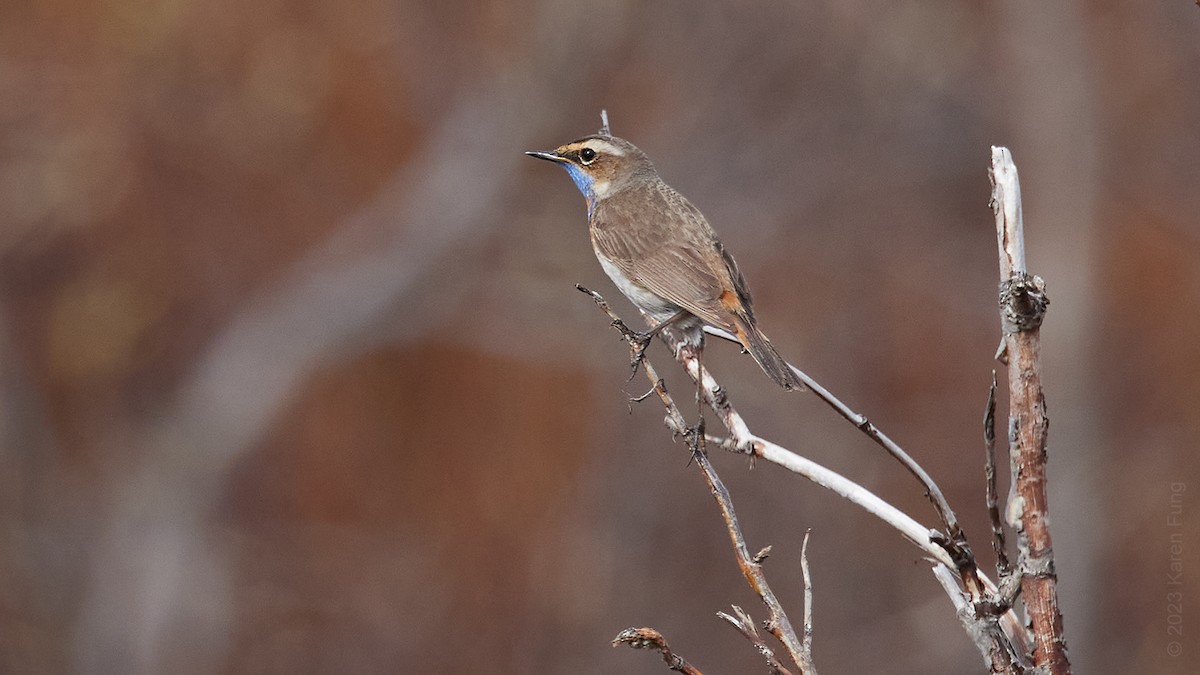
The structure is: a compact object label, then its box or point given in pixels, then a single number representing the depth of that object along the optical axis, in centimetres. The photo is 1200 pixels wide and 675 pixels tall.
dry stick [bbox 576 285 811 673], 555
